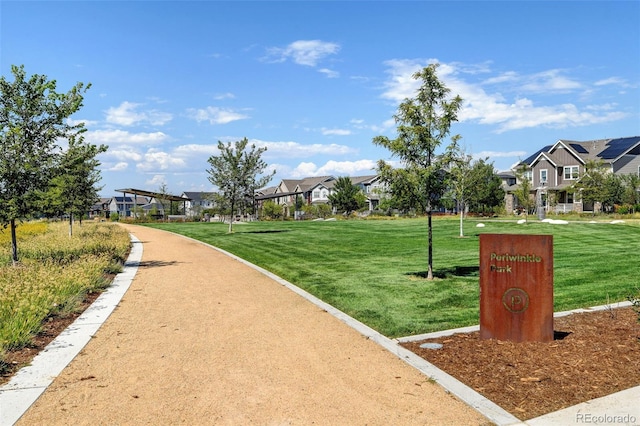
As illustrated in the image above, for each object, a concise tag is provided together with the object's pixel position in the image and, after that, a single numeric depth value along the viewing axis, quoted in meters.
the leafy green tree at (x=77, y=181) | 14.42
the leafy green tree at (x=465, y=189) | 25.86
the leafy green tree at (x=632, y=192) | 45.34
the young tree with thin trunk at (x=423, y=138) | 12.02
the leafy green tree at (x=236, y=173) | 33.47
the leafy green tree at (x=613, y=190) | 44.69
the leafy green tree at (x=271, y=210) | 63.12
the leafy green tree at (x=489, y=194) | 56.25
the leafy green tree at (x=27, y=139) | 13.58
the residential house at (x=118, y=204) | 129.88
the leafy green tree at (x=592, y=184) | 45.00
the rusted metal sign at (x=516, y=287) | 6.91
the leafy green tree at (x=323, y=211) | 62.97
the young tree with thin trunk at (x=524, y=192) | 40.45
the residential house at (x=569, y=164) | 53.47
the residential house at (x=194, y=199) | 110.88
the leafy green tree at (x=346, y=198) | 65.75
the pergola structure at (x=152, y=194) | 60.41
